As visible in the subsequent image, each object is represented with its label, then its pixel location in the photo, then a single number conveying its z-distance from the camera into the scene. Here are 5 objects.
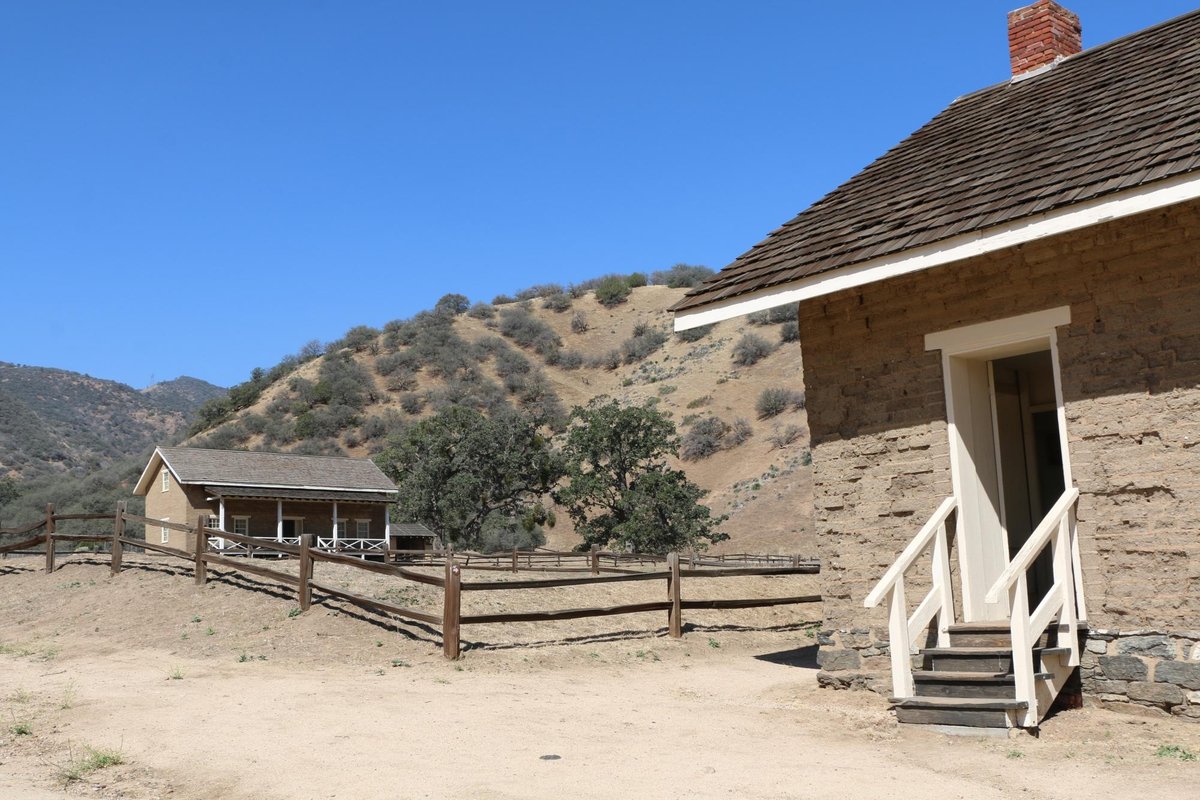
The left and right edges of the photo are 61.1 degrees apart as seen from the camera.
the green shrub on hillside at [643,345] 78.88
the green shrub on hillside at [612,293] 89.50
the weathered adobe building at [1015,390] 7.99
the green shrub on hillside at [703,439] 59.72
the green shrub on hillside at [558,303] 88.75
